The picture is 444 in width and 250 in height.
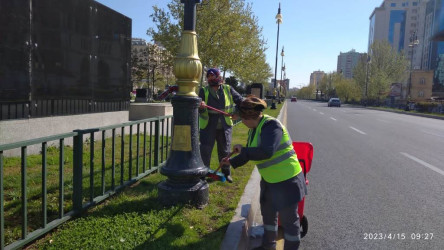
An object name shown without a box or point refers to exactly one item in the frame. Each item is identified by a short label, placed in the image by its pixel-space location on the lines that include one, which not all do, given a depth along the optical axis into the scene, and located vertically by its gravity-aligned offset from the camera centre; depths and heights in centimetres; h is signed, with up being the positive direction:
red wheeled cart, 389 -63
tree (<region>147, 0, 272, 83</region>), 1903 +346
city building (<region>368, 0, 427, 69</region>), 14038 +3289
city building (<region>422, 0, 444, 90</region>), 9711 +1893
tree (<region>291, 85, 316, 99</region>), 16688 +328
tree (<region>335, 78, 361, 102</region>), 7619 +241
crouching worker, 293 -55
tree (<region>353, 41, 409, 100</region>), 6544 +652
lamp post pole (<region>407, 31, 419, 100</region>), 4157 +745
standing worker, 514 -30
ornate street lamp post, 419 -46
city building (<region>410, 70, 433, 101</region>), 7344 +385
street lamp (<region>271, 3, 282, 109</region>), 2892 +641
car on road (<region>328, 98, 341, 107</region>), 5206 -44
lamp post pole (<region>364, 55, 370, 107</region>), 6181 +117
